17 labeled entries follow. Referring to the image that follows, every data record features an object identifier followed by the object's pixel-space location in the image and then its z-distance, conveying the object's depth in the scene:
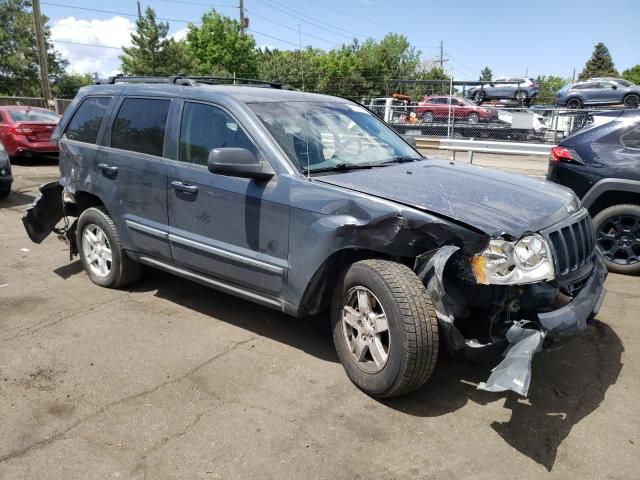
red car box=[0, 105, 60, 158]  13.29
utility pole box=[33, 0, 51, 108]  25.86
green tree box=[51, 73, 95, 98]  61.83
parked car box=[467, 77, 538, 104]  27.97
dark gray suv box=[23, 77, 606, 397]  3.03
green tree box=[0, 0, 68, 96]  51.12
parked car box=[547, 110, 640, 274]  5.52
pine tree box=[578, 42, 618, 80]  84.94
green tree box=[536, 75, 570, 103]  96.46
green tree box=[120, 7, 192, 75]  42.38
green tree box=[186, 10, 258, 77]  58.59
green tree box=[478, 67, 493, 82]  119.75
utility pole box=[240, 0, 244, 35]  52.97
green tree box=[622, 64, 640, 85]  83.51
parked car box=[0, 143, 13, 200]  8.96
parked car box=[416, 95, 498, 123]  20.38
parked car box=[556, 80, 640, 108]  25.11
